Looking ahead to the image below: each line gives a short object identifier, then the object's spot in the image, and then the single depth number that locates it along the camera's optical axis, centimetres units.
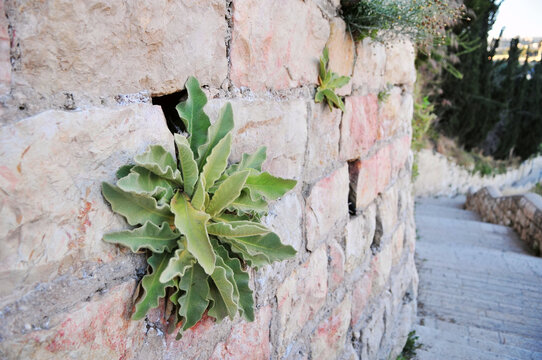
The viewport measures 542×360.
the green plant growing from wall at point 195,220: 72
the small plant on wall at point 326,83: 138
